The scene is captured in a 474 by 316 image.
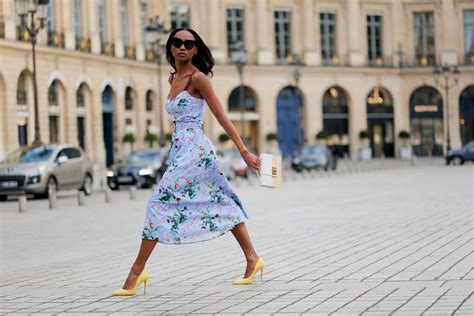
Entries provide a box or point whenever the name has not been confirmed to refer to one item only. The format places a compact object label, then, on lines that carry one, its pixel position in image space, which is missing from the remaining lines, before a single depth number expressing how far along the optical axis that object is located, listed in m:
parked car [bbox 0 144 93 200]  33.22
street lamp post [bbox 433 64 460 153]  69.62
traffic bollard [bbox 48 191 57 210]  28.05
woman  9.91
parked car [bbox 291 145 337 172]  58.58
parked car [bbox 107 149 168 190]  41.41
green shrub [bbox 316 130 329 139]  75.44
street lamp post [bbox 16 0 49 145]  37.75
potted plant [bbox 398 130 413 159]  79.49
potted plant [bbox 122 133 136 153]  61.41
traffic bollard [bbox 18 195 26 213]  27.22
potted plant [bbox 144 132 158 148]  63.00
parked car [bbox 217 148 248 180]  47.75
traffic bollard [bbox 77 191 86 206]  29.52
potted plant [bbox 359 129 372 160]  78.56
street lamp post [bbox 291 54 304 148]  75.50
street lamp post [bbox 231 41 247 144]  60.62
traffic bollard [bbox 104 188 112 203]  30.94
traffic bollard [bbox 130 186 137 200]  32.22
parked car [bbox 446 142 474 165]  63.69
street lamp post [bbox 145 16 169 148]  45.78
